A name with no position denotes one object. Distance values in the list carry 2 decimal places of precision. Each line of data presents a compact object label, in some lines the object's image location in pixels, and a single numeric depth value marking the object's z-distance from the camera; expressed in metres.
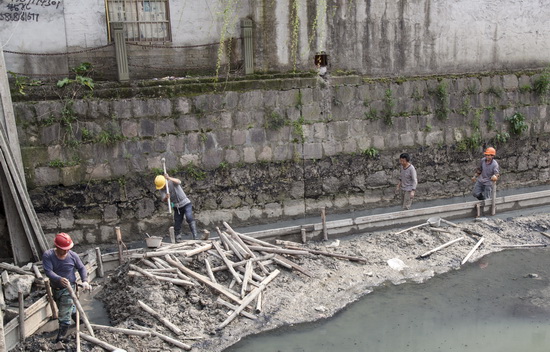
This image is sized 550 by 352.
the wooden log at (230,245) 10.29
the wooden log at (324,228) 11.58
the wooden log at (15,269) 9.13
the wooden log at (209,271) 9.55
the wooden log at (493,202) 12.81
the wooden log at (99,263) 10.09
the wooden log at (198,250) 9.93
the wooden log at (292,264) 10.34
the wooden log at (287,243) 11.06
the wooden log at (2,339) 7.04
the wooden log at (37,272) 9.12
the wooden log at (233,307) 9.09
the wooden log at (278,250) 10.59
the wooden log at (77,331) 7.77
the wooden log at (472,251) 11.23
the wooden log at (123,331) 8.27
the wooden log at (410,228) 11.94
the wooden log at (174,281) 9.27
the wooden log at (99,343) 7.91
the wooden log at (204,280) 9.27
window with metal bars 12.33
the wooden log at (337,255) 10.88
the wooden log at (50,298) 8.17
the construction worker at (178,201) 11.17
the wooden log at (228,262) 9.64
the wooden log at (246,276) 9.42
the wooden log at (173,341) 8.28
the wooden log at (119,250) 10.19
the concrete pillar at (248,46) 12.66
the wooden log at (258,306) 9.22
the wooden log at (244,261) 9.85
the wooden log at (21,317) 7.76
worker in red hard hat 8.07
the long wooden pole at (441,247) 11.29
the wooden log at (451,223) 12.36
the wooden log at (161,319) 8.49
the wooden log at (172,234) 10.52
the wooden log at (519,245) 11.86
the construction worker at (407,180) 12.32
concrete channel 11.29
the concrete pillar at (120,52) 11.83
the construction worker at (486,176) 12.93
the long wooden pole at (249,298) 8.86
